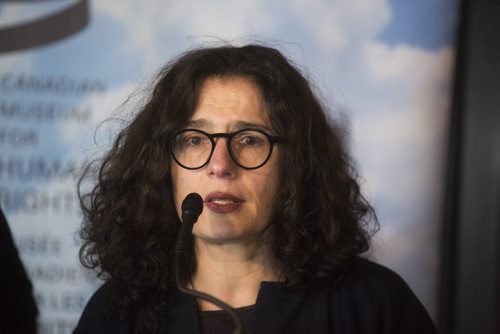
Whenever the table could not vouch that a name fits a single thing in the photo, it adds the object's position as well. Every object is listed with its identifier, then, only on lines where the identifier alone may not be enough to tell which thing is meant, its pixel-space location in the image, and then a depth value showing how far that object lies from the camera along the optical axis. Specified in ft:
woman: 8.39
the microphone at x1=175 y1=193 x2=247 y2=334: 7.64
